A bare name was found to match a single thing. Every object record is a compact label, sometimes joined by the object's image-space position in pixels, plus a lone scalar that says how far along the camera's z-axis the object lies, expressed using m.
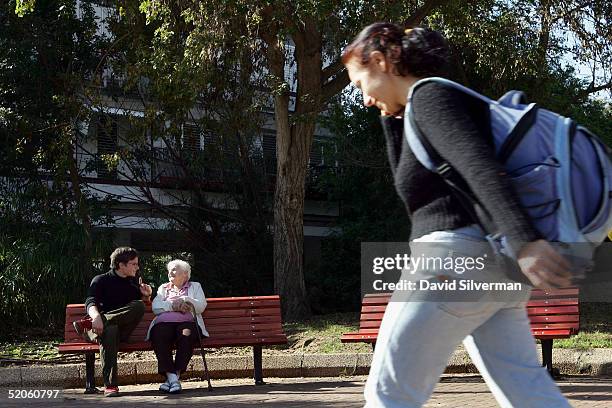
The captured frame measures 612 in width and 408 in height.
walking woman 2.91
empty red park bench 10.23
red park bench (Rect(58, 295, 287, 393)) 10.89
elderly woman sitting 10.41
